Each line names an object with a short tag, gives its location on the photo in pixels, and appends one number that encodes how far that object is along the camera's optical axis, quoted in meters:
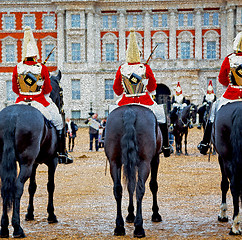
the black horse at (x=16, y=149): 11.87
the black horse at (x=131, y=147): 11.99
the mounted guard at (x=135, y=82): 14.20
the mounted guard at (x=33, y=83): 14.02
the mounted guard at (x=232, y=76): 13.55
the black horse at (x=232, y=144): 11.85
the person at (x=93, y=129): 42.81
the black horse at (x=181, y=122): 36.84
